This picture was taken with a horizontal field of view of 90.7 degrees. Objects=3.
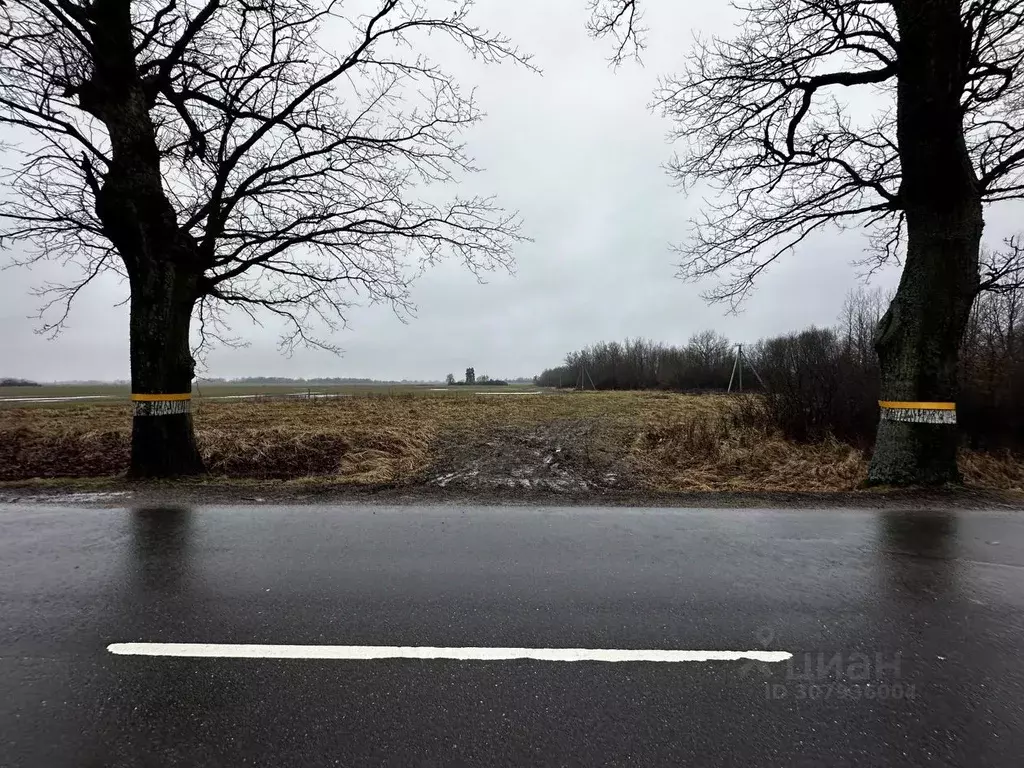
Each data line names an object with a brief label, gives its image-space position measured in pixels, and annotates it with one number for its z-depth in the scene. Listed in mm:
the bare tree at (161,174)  7887
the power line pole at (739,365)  37238
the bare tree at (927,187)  7414
